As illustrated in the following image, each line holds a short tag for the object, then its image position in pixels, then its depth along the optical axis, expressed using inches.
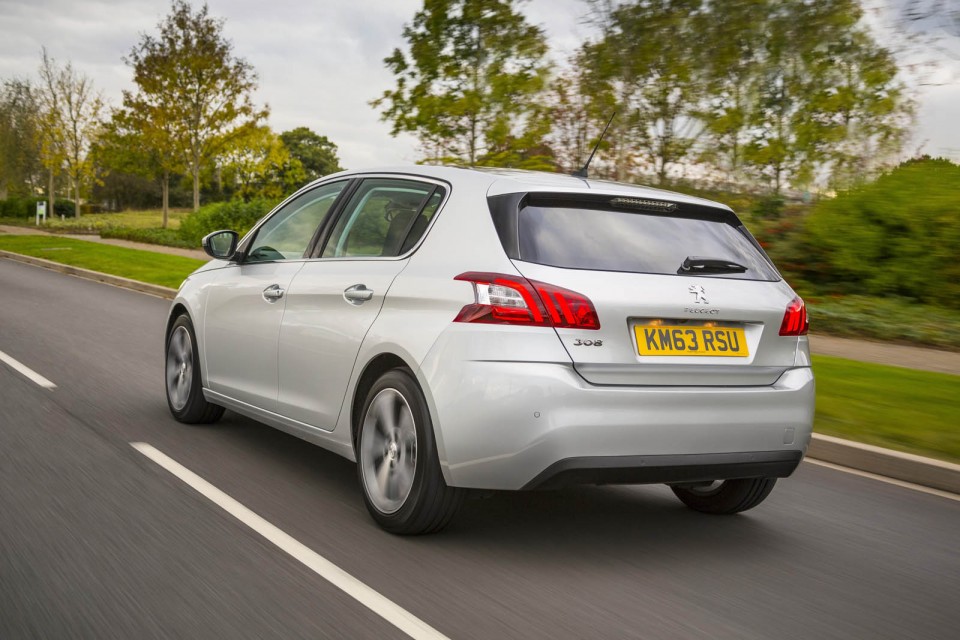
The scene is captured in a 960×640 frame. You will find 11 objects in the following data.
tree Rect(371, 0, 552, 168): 696.4
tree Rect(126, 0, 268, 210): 1610.5
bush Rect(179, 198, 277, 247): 1331.2
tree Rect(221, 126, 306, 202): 1732.3
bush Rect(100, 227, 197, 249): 1347.2
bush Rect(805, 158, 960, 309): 543.5
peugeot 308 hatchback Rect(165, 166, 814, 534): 163.2
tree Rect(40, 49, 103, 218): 2191.2
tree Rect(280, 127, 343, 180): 3587.6
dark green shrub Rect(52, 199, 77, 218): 2768.2
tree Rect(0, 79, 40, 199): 2506.2
